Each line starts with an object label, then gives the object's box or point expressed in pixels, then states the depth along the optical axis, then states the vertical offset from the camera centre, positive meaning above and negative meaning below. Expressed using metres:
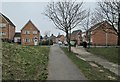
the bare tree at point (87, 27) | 17.13 +3.34
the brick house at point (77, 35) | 33.56 +2.90
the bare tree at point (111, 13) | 9.10 +3.58
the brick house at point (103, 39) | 24.27 +0.80
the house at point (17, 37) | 28.20 +1.75
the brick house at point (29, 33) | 26.08 +2.91
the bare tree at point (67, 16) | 12.88 +4.26
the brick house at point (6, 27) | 24.32 +4.57
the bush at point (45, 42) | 23.86 -0.08
